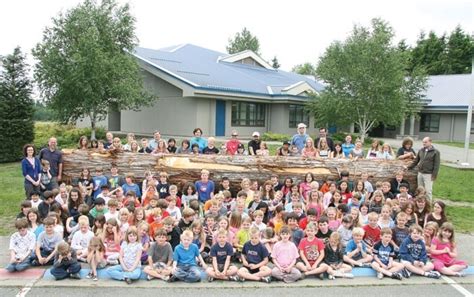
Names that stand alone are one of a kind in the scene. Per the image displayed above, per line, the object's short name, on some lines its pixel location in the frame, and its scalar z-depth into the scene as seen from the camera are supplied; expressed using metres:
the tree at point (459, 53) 50.44
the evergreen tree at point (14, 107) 16.33
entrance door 24.80
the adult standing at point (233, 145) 10.93
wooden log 9.29
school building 23.91
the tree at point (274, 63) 82.66
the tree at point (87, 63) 19.44
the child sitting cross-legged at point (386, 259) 6.00
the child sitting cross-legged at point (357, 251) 6.29
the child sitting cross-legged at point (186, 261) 5.68
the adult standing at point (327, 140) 10.66
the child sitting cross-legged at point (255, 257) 5.84
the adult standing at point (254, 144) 10.62
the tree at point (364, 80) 22.47
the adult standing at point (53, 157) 8.86
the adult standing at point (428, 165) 9.08
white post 16.22
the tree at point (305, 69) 72.44
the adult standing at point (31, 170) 8.25
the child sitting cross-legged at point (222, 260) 5.76
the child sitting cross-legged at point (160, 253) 5.86
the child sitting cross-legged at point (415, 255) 6.09
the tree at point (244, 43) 63.09
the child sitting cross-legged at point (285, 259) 5.80
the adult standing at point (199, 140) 10.65
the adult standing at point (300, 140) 10.66
